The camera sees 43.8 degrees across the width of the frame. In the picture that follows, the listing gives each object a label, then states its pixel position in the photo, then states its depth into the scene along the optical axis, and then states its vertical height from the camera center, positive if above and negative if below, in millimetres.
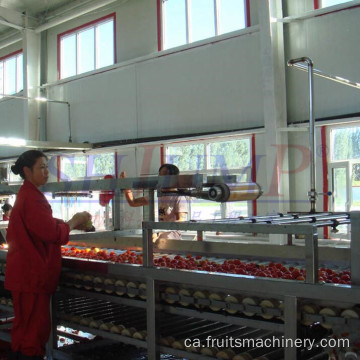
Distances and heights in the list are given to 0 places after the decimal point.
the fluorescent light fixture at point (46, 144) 6695 +849
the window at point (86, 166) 9297 +558
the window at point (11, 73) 11414 +3150
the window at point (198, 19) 7322 +2939
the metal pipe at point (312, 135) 2902 +337
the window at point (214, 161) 7234 +477
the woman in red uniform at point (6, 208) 5791 -193
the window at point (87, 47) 9312 +3159
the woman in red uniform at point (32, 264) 2393 -390
